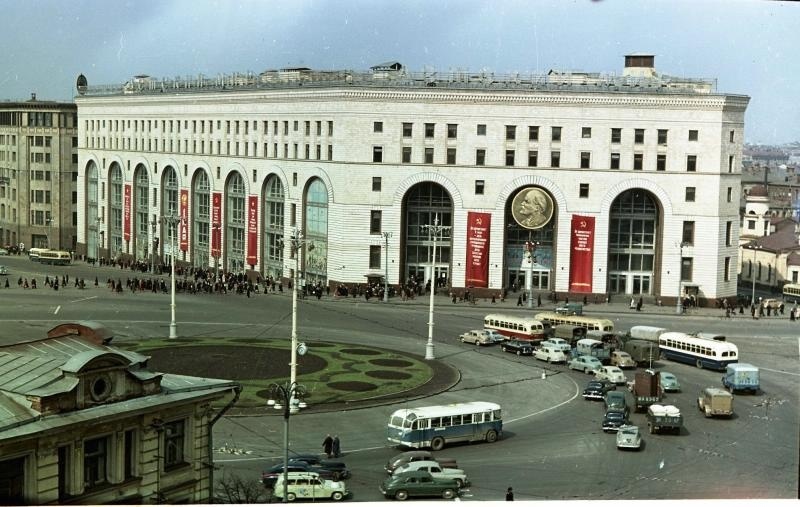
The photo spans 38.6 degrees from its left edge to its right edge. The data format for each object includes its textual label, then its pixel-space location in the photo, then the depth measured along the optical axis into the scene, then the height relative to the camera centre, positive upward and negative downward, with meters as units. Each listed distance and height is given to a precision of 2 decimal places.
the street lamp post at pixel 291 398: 45.91 -7.66
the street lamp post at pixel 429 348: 58.47 -6.74
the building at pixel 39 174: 95.31 +2.85
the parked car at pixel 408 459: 37.25 -8.00
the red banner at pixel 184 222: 100.62 -1.06
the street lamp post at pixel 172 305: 61.65 -4.32
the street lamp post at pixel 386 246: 83.52 -2.34
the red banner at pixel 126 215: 102.61 -0.59
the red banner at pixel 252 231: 93.50 -1.59
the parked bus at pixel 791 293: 95.50 -5.61
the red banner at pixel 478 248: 84.69 -2.27
